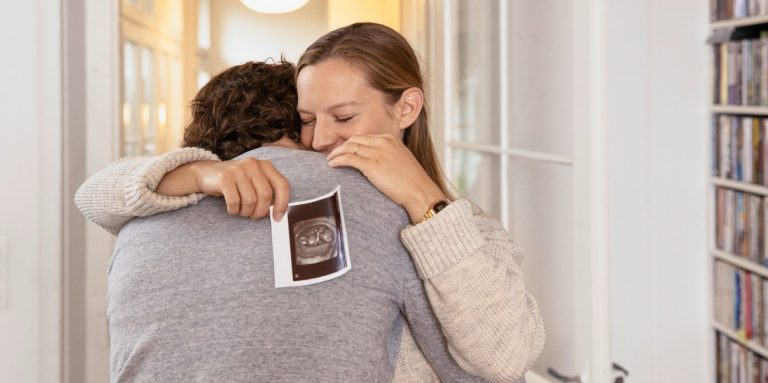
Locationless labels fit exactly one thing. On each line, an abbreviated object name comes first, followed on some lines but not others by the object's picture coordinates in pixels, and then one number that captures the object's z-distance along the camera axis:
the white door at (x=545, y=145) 1.55
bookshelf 2.78
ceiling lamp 4.04
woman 0.96
